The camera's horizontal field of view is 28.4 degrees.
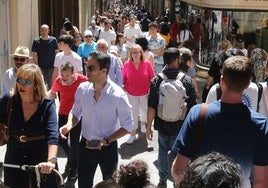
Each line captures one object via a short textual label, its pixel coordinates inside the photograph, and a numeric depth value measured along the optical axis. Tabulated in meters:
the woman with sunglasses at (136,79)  7.97
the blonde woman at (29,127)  4.18
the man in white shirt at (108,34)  13.38
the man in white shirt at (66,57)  8.23
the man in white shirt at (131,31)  13.92
